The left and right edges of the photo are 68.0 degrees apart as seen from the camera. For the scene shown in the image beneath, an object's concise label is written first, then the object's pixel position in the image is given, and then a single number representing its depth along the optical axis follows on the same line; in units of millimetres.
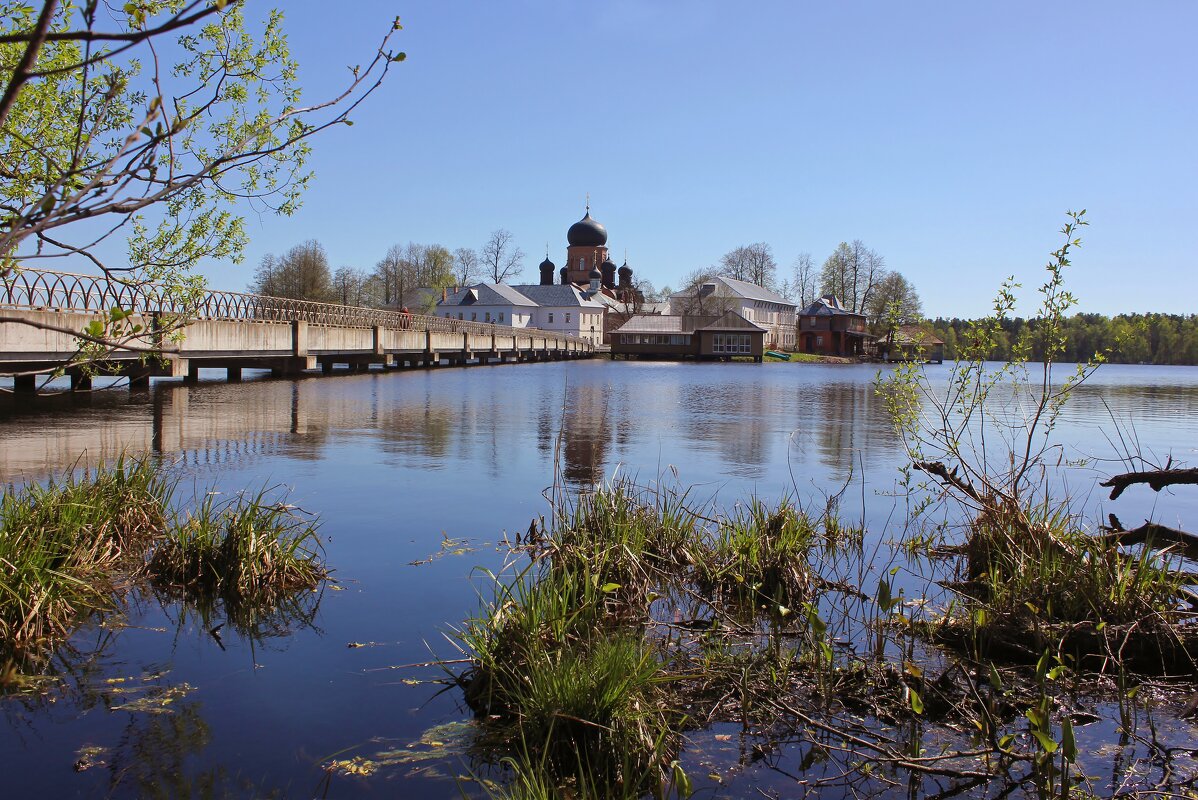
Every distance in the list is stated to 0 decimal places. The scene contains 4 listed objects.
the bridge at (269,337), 19547
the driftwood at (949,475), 7559
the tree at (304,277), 79250
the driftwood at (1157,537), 6789
